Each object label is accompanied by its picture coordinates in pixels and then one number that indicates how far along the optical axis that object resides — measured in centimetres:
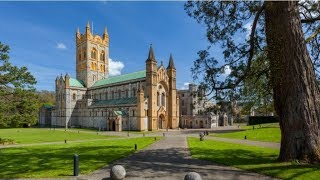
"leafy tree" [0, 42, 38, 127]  2668
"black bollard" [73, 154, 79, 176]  1025
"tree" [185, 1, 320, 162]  1140
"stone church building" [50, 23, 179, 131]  4913
